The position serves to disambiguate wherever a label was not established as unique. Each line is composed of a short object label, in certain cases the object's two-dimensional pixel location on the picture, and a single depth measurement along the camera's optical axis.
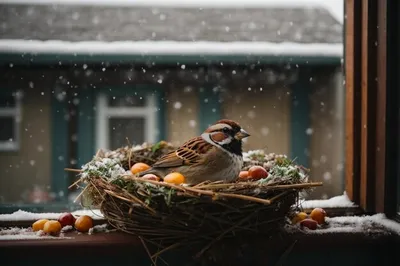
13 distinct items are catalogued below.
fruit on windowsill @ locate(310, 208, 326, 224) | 1.16
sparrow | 1.17
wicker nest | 1.05
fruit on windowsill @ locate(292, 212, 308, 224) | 1.16
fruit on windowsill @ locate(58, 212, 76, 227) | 1.15
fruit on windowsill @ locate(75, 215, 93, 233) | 1.14
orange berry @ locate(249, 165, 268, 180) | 1.17
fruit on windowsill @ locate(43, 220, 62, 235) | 1.12
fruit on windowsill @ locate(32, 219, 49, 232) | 1.14
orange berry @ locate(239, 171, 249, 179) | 1.19
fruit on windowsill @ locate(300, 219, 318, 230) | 1.14
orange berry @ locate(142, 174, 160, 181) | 1.12
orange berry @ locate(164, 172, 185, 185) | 1.11
